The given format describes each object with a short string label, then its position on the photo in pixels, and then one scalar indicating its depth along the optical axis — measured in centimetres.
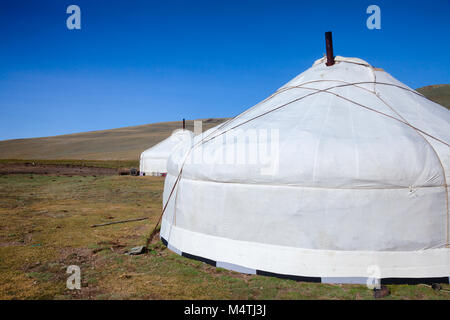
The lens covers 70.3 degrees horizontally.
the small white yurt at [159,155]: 2478
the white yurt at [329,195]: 423
